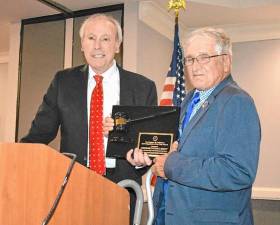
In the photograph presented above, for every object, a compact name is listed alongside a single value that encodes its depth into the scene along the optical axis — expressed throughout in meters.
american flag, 4.70
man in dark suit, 1.99
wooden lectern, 1.04
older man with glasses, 1.49
